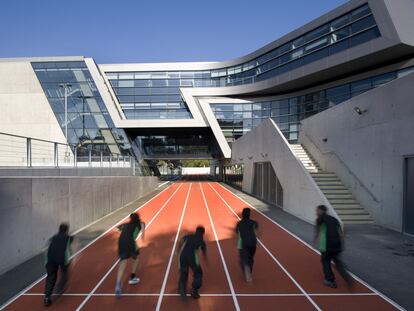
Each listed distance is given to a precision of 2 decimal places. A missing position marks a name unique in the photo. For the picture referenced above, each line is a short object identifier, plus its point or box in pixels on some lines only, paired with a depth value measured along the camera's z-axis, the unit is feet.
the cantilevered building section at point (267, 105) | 43.83
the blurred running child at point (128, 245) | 20.07
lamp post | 135.23
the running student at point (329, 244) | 20.54
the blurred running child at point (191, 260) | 18.90
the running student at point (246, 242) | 21.44
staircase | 41.68
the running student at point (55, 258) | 18.57
